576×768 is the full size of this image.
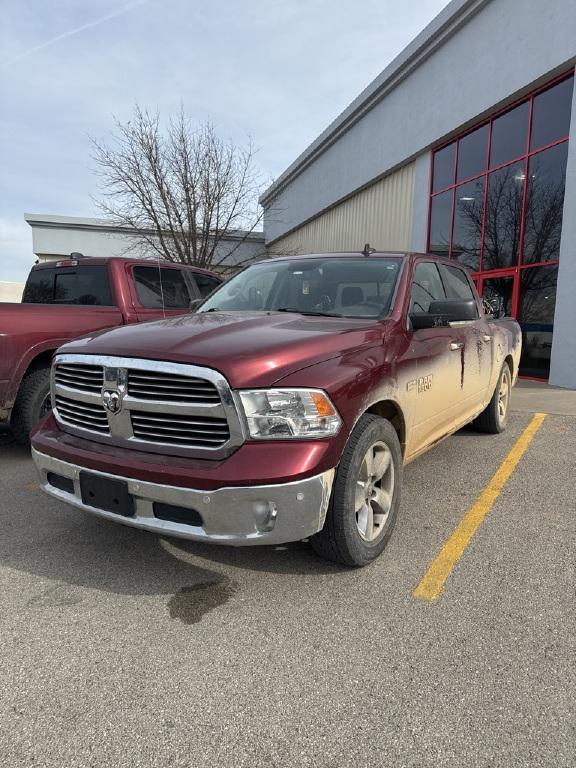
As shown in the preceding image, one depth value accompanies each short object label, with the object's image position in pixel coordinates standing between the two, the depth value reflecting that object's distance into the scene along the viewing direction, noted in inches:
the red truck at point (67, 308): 192.2
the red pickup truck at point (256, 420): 95.7
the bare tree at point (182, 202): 729.0
